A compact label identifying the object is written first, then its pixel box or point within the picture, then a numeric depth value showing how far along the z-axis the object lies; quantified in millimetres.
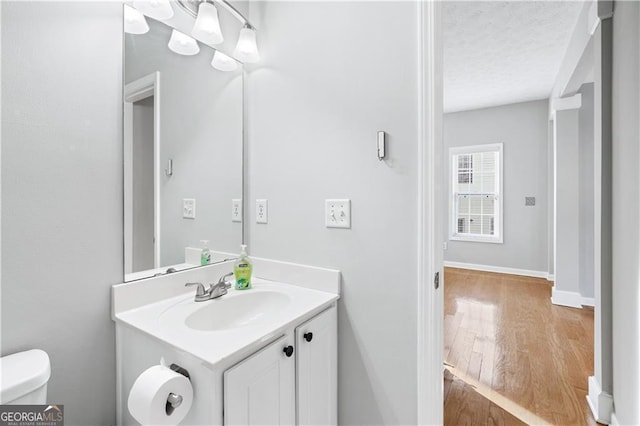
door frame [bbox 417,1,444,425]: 1114
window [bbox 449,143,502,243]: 4828
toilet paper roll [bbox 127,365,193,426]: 730
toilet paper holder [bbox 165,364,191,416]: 763
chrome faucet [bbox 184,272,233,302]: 1229
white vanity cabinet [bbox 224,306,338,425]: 832
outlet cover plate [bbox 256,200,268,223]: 1549
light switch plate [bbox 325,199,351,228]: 1292
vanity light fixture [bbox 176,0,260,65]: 1302
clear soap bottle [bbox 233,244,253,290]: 1375
